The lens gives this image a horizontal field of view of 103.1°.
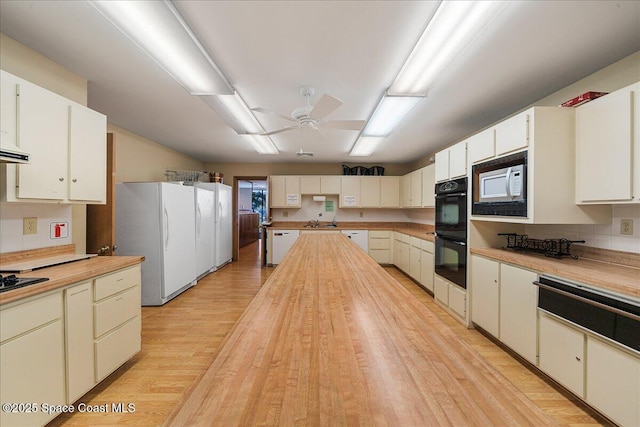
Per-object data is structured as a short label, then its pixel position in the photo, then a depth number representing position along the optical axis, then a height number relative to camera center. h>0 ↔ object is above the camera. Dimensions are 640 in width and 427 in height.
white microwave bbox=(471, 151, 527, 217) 2.28 +0.27
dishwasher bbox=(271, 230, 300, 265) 6.08 -0.70
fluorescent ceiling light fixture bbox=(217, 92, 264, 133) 2.77 +1.24
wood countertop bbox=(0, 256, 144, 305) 1.39 -0.42
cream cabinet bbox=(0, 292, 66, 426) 1.35 -0.85
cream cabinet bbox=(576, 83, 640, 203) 1.70 +0.48
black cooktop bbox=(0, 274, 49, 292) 1.42 -0.41
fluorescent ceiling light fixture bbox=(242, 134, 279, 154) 4.23 +1.25
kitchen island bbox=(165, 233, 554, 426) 0.51 -0.40
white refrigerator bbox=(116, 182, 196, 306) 3.62 -0.25
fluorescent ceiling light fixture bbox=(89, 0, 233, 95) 1.48 +1.20
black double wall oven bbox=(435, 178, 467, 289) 3.09 -0.24
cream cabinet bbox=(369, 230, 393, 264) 6.05 -0.78
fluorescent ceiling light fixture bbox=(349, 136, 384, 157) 4.18 +1.24
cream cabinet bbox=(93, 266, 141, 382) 1.89 -0.86
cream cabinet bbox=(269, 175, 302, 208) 6.39 +0.58
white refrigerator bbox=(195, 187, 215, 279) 4.75 -0.36
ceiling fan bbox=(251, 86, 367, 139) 2.30 +1.00
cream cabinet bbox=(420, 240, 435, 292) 4.05 -0.83
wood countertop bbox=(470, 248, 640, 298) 1.54 -0.42
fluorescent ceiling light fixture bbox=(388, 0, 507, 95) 1.48 +1.20
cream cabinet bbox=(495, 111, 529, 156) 2.24 +0.75
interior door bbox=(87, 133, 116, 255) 2.69 -0.09
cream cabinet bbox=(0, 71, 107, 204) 1.68 +0.51
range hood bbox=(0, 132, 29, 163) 1.46 +0.35
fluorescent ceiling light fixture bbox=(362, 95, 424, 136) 2.73 +1.21
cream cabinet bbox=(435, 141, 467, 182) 3.12 +0.67
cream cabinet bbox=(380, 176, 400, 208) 6.35 +0.53
